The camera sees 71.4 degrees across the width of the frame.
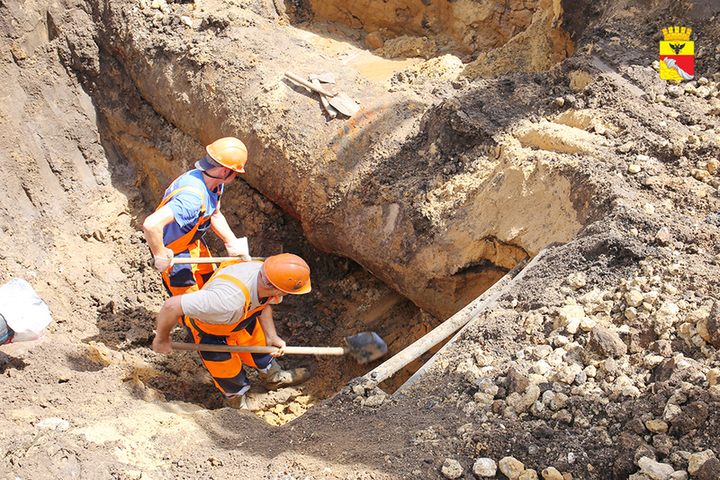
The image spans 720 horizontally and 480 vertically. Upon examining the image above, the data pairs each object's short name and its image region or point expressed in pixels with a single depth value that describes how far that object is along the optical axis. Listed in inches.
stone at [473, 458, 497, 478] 78.7
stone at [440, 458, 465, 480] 79.4
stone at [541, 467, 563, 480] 74.9
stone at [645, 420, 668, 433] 75.2
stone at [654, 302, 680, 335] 89.9
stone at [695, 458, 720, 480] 66.5
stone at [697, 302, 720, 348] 83.2
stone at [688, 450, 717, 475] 68.8
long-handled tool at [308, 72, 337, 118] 159.8
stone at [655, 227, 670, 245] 104.0
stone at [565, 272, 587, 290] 104.6
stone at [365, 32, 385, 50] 243.1
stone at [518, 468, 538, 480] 76.6
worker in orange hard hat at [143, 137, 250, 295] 127.3
